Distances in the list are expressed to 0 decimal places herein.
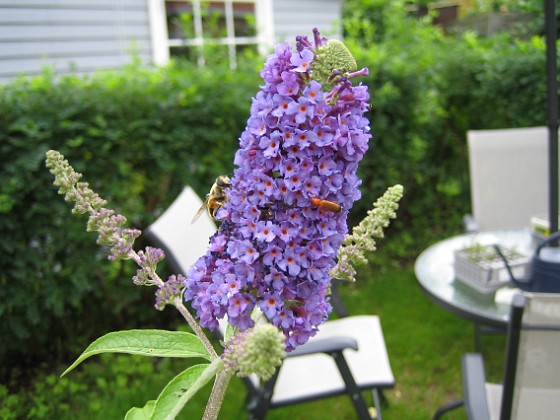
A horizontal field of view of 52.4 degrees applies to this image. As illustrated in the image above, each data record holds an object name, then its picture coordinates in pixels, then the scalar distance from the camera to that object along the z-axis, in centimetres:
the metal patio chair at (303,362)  203
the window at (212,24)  531
